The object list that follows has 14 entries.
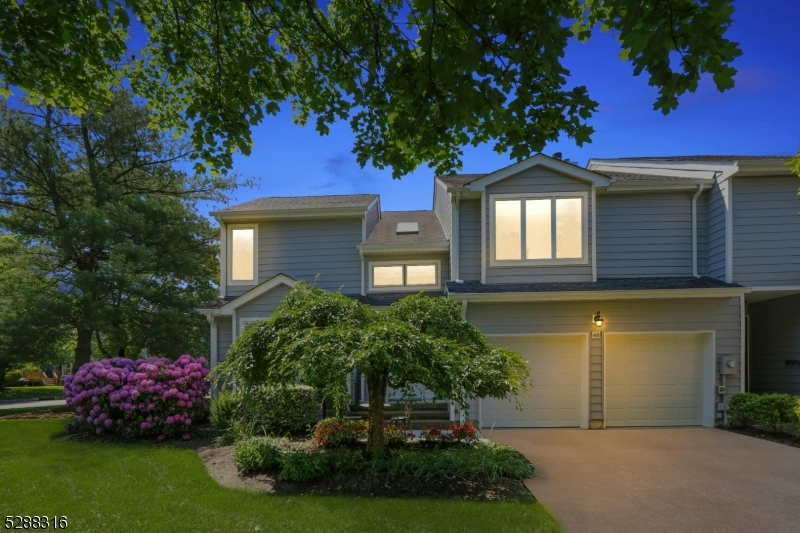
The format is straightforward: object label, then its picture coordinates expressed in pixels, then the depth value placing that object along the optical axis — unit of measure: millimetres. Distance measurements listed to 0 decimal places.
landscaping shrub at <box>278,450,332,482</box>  6199
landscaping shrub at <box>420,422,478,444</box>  7551
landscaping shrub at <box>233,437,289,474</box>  6699
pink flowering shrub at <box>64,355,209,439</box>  9289
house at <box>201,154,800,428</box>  10266
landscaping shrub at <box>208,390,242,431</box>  9708
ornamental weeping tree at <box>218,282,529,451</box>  5816
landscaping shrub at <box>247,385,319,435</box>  9102
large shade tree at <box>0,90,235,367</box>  13672
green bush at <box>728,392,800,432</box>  9164
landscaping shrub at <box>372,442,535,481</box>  6176
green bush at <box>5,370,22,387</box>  26272
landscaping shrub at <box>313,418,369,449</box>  7285
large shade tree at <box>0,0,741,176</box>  3498
